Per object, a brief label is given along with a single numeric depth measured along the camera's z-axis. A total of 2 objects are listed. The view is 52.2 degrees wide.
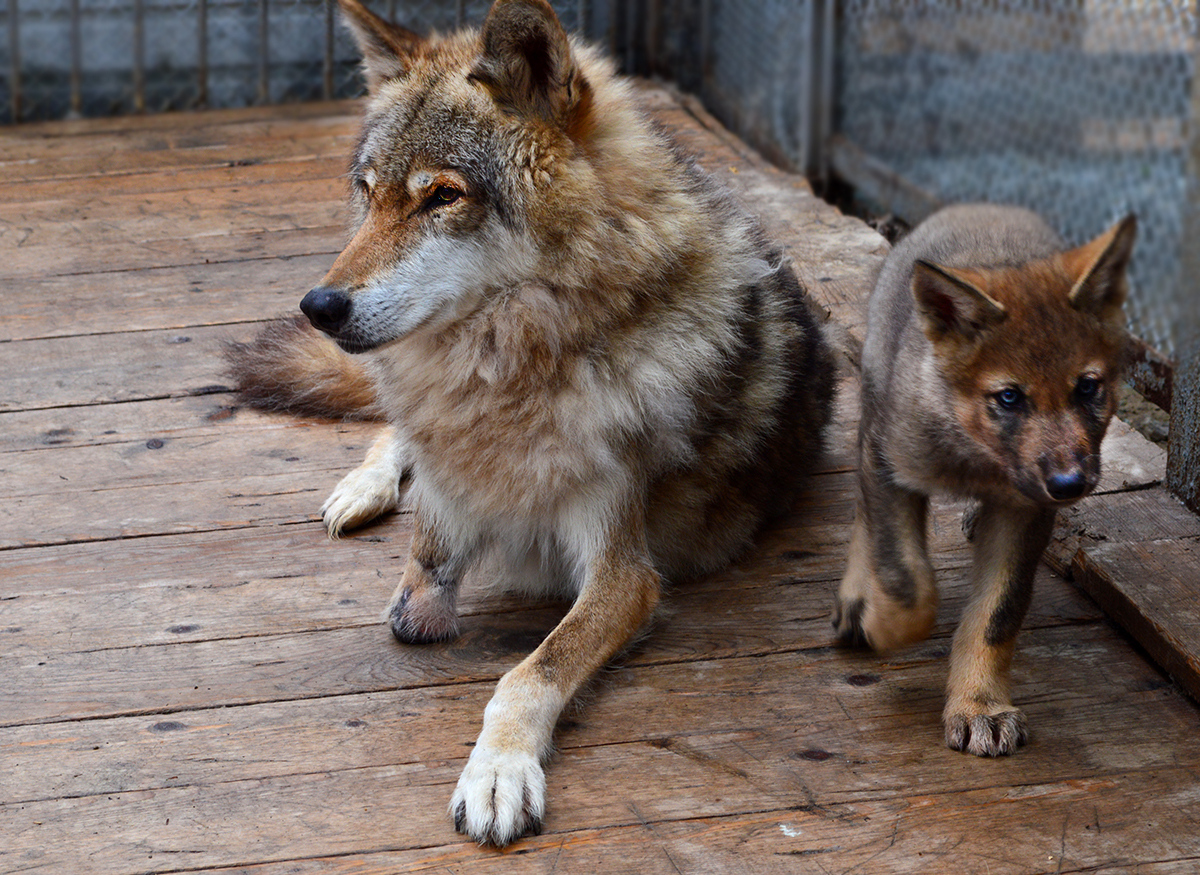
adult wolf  2.41
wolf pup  2.04
